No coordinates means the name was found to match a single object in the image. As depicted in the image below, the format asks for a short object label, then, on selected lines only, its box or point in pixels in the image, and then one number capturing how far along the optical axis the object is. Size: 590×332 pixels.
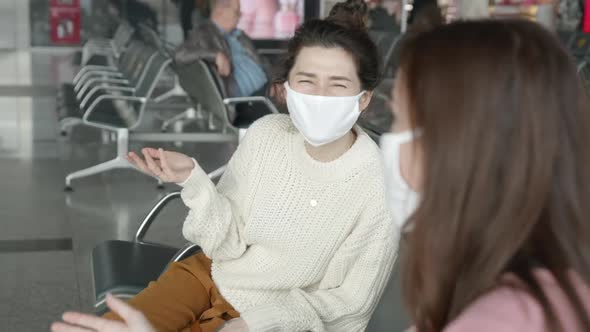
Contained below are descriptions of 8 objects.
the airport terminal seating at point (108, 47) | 9.11
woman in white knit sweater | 2.00
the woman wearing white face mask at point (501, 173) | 0.96
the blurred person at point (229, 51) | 5.59
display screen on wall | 10.83
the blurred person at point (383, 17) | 10.63
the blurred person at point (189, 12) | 11.58
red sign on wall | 12.31
